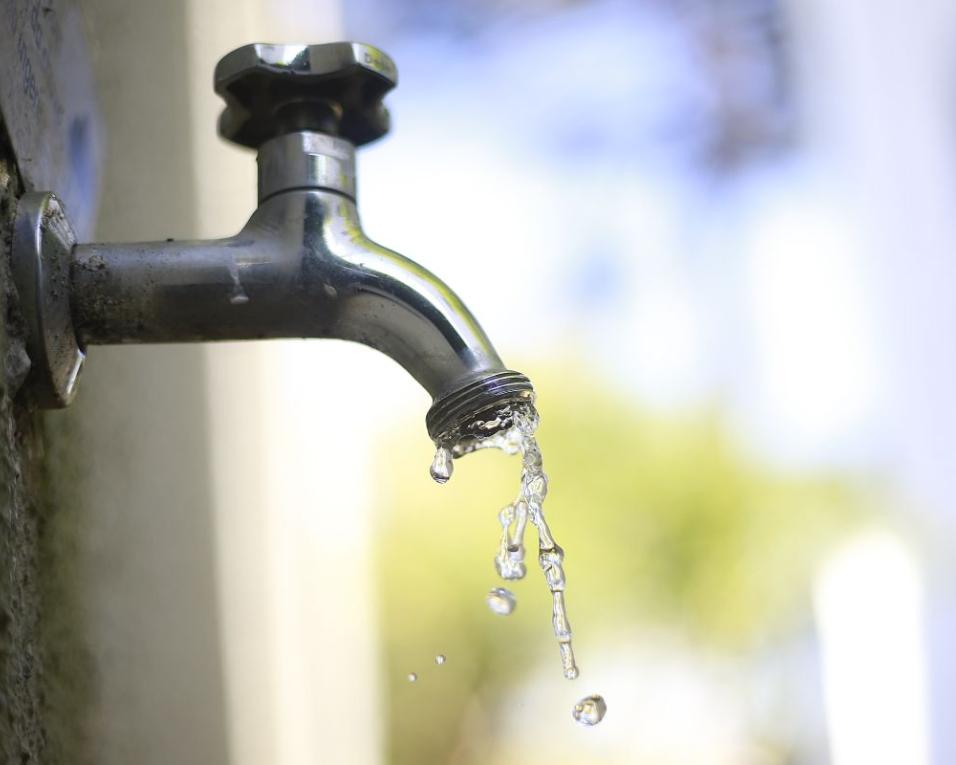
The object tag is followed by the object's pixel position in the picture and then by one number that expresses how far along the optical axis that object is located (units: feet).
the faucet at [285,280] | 2.75
